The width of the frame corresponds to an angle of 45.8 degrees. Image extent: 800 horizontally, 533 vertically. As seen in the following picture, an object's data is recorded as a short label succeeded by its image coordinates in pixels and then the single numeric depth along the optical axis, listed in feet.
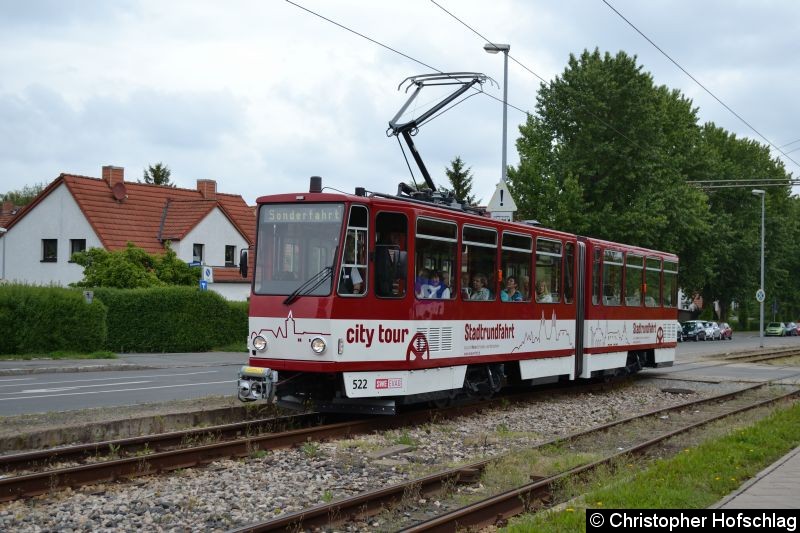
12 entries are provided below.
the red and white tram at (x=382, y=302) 42.24
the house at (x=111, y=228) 150.41
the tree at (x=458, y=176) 201.26
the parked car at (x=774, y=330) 263.90
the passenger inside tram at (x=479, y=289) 50.06
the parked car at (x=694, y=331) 207.00
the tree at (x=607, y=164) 154.92
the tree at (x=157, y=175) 287.48
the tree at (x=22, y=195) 360.30
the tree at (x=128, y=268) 117.29
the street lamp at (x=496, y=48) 84.69
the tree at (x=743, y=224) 218.38
